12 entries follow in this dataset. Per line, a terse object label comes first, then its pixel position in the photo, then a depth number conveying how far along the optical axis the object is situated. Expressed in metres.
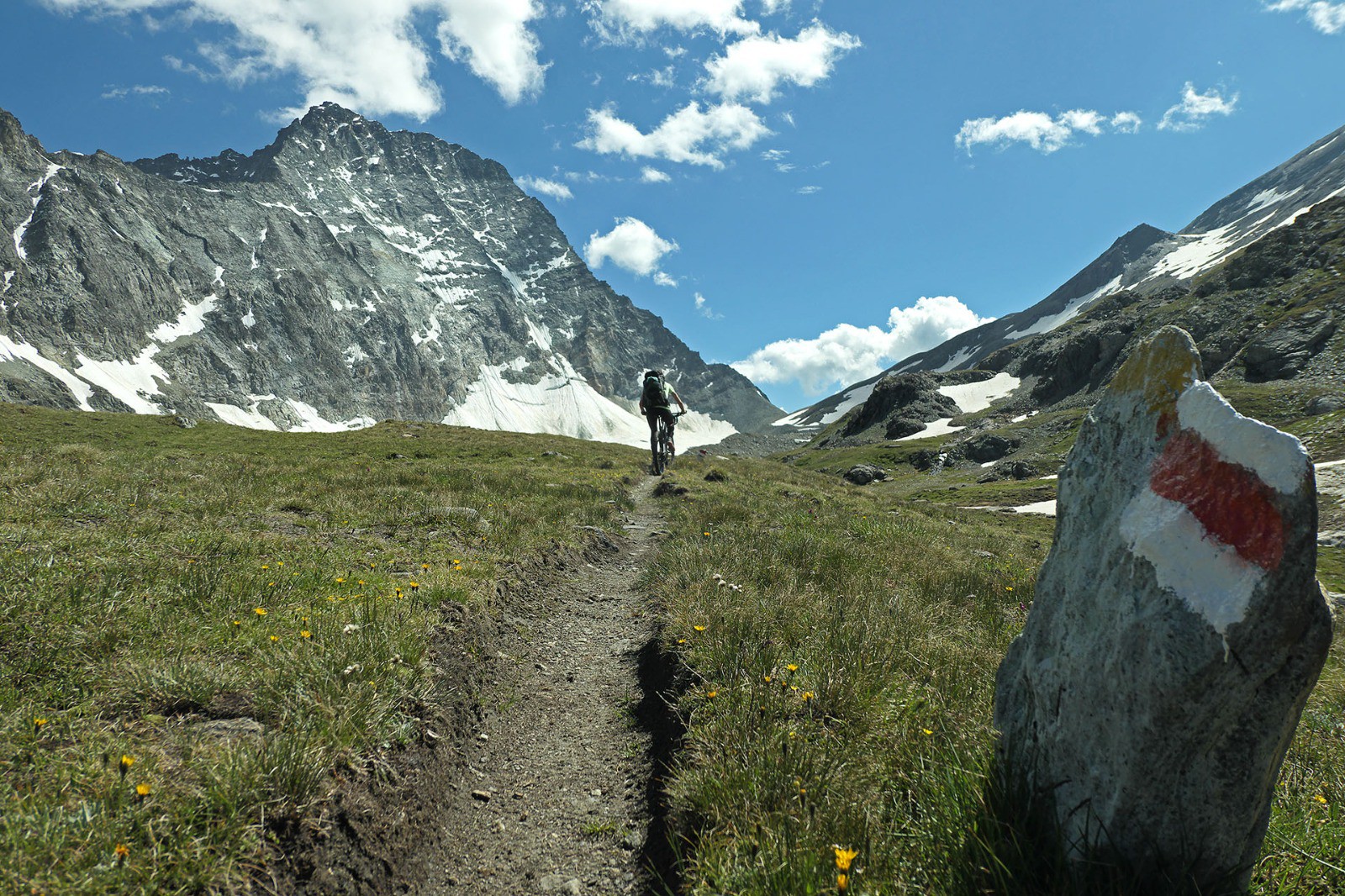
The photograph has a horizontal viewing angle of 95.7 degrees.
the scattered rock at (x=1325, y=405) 73.62
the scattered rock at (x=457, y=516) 11.09
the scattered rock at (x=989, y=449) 118.56
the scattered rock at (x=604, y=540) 12.97
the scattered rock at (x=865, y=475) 104.50
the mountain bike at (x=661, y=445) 25.04
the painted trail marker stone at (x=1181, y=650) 2.46
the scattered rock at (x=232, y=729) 4.05
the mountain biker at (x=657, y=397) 22.64
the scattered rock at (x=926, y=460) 123.00
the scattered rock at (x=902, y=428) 167.50
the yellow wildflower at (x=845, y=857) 2.75
